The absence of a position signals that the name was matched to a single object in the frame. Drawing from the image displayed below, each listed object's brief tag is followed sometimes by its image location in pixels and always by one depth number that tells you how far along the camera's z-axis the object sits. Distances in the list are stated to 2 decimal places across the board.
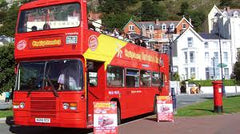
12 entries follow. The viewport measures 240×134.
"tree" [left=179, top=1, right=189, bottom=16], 170.15
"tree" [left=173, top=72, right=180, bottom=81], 66.57
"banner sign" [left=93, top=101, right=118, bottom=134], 10.57
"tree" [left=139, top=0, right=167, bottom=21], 147.88
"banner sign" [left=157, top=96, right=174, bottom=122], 15.39
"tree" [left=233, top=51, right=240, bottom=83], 36.86
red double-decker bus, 11.65
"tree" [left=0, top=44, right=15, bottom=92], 23.48
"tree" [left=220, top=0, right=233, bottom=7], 168.38
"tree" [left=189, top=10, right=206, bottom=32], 142.38
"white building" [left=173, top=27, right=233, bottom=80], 77.19
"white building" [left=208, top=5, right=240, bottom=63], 79.94
